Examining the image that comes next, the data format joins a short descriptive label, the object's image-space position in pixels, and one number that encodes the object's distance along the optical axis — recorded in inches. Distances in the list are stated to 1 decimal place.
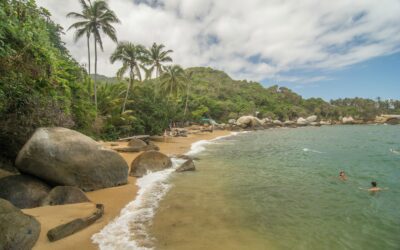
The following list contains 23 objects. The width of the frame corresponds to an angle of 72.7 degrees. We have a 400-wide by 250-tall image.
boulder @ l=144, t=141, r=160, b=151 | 933.9
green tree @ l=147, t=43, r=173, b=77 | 1715.1
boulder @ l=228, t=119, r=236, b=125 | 2988.9
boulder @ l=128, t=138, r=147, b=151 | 911.0
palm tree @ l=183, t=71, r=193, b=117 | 2402.8
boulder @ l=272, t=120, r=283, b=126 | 3275.1
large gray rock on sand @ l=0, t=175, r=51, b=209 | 343.0
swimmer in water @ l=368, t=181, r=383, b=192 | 493.0
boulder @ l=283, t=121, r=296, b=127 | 3334.2
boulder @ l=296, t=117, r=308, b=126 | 3457.2
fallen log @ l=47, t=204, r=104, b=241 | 265.7
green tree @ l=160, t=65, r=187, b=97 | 1926.8
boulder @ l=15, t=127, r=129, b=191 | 380.9
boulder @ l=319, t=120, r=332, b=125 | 3798.2
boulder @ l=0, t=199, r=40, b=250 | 232.1
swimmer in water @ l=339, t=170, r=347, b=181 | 584.4
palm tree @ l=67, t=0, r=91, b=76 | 1120.0
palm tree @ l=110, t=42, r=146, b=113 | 1418.6
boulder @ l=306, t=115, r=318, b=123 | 3665.8
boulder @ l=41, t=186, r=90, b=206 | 346.0
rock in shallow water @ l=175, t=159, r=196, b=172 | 626.2
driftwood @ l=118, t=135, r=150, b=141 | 1124.7
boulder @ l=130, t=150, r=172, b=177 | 585.6
